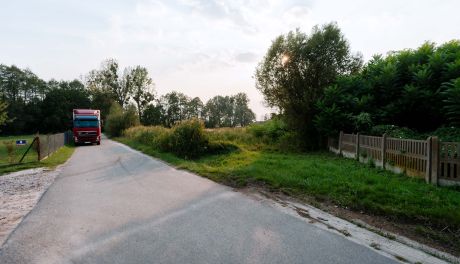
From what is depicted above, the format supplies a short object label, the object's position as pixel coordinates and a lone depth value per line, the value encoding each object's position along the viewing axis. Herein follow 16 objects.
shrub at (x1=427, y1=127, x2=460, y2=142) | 8.87
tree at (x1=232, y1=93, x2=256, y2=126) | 111.75
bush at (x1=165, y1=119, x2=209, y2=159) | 15.12
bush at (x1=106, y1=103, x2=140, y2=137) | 43.18
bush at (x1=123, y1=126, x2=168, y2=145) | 21.95
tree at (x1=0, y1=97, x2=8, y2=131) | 25.21
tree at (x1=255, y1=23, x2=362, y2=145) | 16.27
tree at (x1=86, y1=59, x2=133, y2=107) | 65.31
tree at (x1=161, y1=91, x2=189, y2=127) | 87.34
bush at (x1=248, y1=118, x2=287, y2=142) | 20.13
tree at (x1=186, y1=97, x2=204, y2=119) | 100.76
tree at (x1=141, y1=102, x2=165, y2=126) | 64.31
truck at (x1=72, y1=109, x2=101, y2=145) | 26.86
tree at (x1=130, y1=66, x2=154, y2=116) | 65.06
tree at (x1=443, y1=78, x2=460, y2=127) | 9.02
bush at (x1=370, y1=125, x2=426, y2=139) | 10.41
